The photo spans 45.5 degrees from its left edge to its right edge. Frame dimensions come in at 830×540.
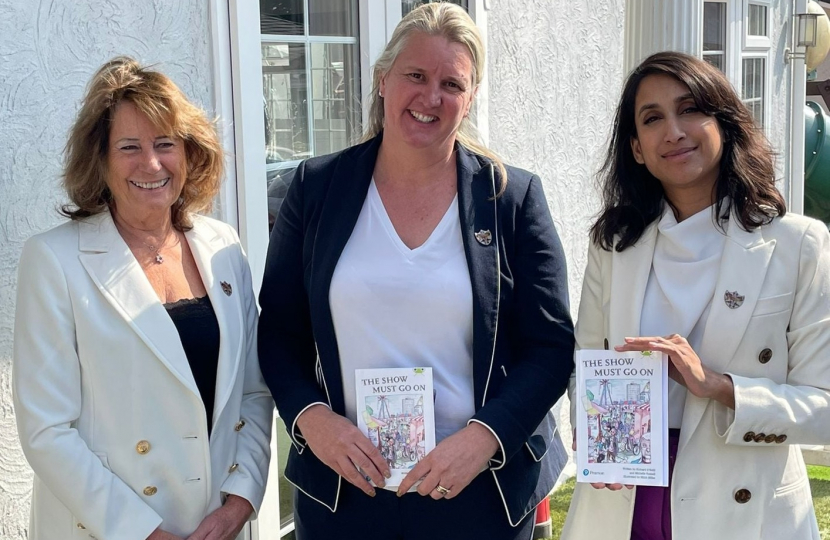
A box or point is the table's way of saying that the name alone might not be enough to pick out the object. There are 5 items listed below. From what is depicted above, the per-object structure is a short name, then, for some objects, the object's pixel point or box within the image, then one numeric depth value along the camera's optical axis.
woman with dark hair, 2.36
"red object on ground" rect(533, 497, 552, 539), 5.03
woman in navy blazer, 2.45
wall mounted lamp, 11.66
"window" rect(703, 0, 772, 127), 9.97
